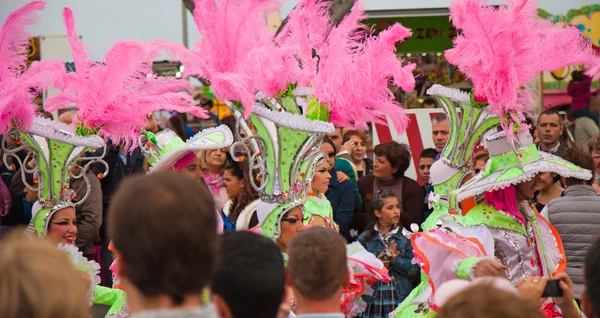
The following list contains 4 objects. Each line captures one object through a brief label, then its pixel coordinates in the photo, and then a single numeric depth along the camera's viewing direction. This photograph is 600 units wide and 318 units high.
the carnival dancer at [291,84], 9.11
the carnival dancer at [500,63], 9.55
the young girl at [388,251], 12.85
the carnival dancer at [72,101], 10.30
